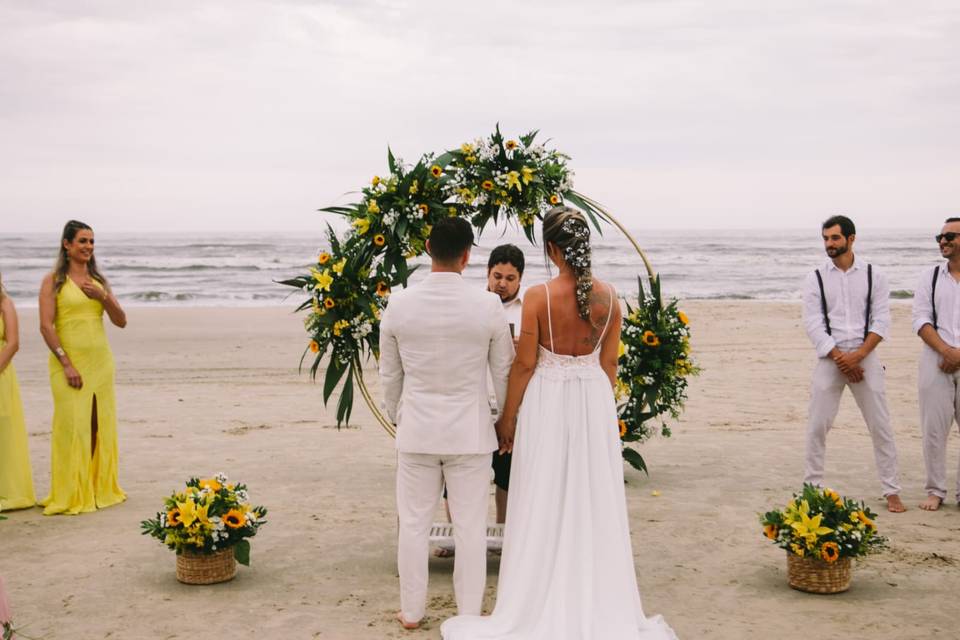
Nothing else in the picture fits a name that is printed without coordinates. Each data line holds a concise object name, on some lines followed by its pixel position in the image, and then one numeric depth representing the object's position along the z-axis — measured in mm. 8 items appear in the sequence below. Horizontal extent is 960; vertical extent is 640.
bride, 4996
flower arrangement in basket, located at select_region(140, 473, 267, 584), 5887
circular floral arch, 6484
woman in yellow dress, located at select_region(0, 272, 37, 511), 7824
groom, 5016
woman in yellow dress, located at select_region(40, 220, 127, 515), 7727
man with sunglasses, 7691
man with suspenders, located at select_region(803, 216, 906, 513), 7516
